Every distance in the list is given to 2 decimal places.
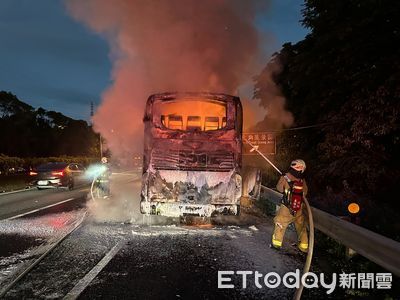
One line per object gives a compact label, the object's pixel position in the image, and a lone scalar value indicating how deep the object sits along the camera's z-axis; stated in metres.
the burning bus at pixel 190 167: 9.34
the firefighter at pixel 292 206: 7.06
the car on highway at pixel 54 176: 19.56
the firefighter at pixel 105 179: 14.47
